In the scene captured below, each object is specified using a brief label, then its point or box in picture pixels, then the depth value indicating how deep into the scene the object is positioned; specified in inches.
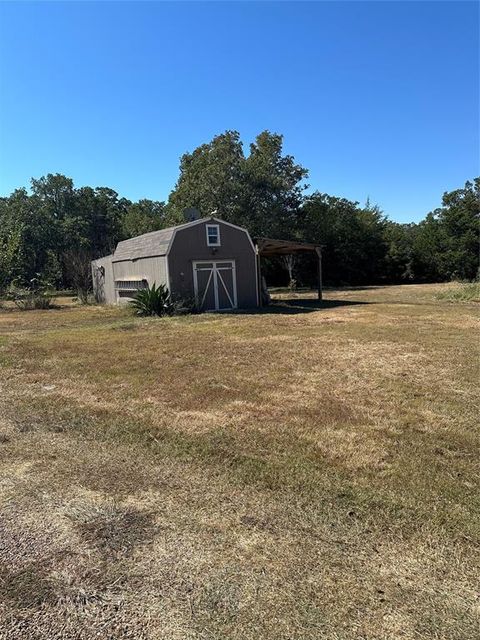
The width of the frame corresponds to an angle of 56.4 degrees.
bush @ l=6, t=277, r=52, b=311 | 849.5
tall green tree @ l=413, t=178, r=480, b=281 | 1257.4
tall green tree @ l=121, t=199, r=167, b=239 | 1311.5
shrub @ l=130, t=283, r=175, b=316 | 627.2
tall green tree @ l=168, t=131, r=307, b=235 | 1087.6
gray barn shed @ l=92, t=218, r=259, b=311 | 653.9
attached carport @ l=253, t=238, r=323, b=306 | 722.2
